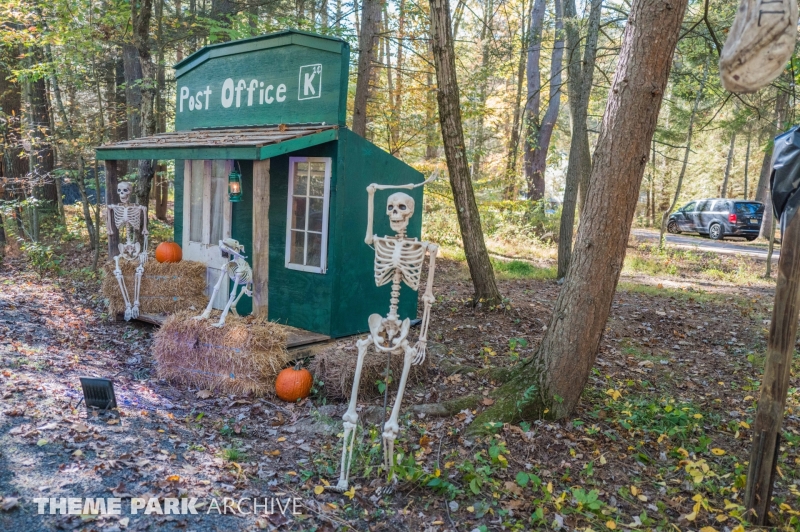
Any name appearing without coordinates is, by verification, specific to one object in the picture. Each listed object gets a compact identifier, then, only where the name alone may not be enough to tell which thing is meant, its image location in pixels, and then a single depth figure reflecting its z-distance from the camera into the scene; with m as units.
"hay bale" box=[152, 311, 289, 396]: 5.80
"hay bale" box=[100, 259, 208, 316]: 7.96
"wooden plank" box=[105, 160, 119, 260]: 8.42
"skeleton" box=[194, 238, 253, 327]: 6.04
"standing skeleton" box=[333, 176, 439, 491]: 3.98
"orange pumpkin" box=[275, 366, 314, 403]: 5.71
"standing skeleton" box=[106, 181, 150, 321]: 7.92
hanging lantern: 7.03
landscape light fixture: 4.66
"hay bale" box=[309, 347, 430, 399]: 5.77
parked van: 20.73
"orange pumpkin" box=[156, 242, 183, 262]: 8.14
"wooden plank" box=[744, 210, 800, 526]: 3.38
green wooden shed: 6.58
